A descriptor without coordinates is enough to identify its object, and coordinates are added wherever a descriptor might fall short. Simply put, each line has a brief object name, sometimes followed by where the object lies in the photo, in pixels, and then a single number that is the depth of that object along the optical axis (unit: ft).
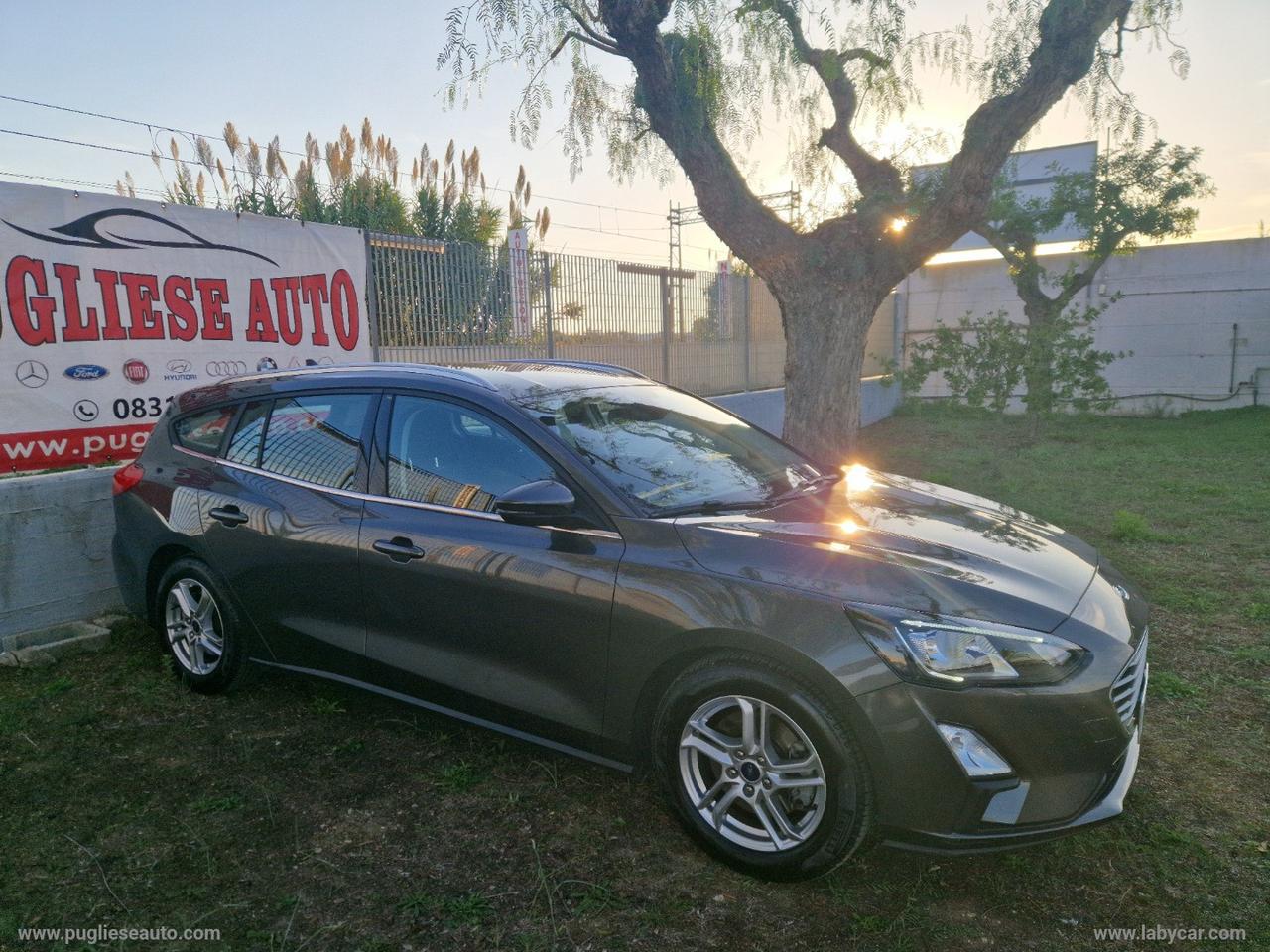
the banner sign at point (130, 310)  18.48
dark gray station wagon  8.28
